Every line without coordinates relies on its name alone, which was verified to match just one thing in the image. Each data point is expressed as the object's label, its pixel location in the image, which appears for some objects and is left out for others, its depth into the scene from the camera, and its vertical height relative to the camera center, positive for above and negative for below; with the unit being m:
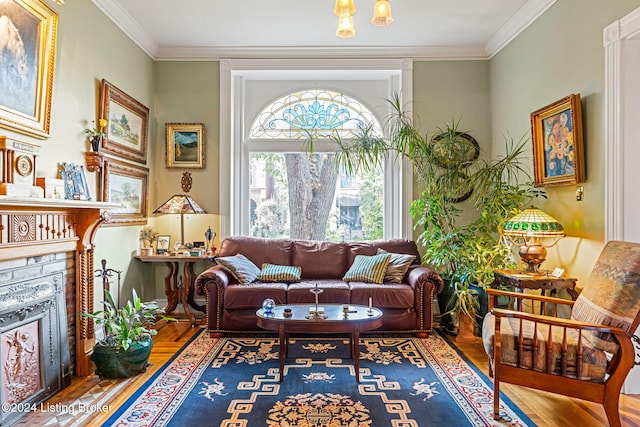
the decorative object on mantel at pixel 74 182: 3.28 +0.26
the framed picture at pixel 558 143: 3.32 +0.58
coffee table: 3.10 -0.76
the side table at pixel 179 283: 4.59 -0.71
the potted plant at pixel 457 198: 4.02 +0.17
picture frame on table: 4.95 -0.29
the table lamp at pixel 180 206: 4.55 +0.10
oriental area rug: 2.55 -1.15
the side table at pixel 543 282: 3.32 -0.51
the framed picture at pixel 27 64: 2.67 +0.97
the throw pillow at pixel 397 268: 4.42 -0.53
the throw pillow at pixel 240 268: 4.30 -0.52
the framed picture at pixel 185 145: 5.09 +0.81
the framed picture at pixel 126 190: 4.00 +0.25
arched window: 5.42 +0.39
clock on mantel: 2.55 +0.29
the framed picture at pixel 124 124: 3.93 +0.90
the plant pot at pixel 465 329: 4.10 -1.05
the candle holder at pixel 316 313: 3.23 -0.73
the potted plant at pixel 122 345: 3.08 -0.91
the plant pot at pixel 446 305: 4.39 -0.90
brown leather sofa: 4.09 -0.75
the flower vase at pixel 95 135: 3.67 +0.68
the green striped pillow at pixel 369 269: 4.39 -0.54
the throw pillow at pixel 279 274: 4.41 -0.58
